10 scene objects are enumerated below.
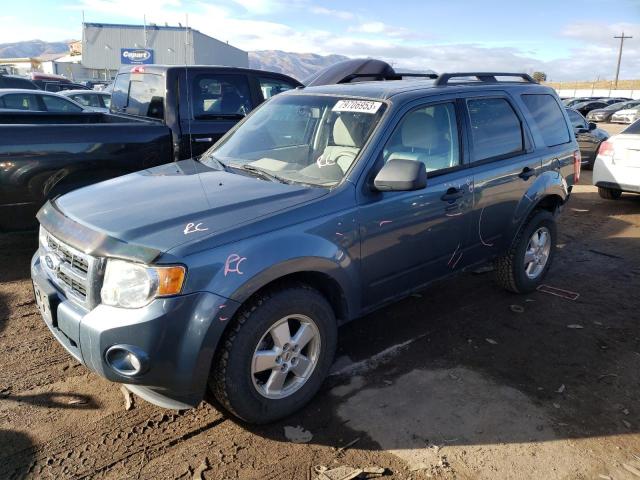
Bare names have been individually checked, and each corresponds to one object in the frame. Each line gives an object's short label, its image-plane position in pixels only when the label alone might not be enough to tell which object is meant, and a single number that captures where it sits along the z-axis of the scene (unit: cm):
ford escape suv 239
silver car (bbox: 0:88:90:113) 1005
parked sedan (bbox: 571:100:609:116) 3030
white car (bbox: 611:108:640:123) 2525
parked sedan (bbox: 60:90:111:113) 1380
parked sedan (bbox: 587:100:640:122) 2711
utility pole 6398
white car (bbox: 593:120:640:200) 779
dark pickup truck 439
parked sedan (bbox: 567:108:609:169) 1098
